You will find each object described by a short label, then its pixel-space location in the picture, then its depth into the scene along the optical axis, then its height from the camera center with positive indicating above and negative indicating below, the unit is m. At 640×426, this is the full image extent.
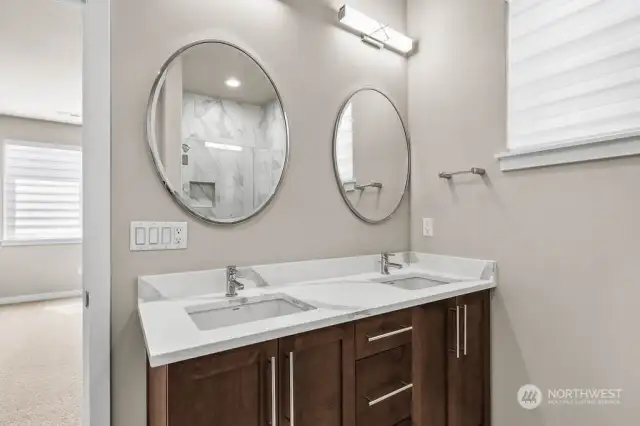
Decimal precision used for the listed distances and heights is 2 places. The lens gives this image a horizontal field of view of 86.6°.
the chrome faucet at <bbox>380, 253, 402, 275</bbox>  1.98 -0.30
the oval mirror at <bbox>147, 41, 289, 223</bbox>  1.39 +0.36
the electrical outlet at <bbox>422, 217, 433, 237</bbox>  2.12 -0.09
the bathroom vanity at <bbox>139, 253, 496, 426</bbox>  0.94 -0.45
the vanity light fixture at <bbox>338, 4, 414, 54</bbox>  1.85 +1.07
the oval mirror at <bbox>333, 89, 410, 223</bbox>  1.94 +0.35
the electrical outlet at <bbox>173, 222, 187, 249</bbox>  1.39 -0.09
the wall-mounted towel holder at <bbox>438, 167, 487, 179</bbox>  1.83 +0.23
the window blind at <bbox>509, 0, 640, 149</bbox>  1.35 +0.63
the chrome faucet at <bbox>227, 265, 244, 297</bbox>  1.42 -0.29
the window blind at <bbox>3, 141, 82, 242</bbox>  4.53 +0.31
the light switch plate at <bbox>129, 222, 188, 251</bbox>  1.31 -0.09
